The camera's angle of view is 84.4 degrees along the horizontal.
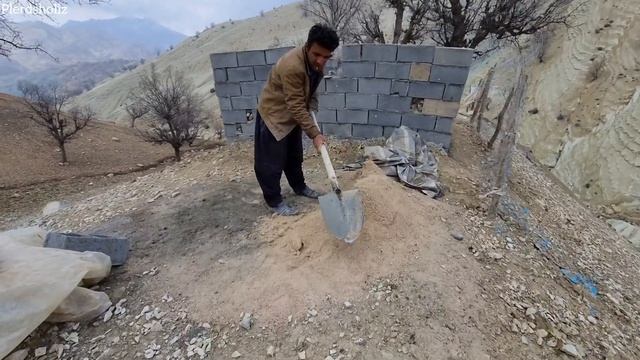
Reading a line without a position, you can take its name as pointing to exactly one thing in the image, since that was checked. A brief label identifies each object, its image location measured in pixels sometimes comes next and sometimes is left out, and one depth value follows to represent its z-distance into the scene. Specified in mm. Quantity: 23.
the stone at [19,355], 1723
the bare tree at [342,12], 11414
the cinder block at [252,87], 4355
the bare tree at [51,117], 7785
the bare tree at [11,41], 5323
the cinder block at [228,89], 4449
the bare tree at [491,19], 6863
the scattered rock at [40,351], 1781
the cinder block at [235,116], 4582
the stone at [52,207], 4477
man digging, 2262
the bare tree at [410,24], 7438
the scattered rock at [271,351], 1753
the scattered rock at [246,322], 1876
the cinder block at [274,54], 4107
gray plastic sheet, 3330
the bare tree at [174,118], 7414
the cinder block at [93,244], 2137
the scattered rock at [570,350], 1849
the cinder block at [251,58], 4190
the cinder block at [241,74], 4316
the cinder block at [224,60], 4289
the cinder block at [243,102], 4460
